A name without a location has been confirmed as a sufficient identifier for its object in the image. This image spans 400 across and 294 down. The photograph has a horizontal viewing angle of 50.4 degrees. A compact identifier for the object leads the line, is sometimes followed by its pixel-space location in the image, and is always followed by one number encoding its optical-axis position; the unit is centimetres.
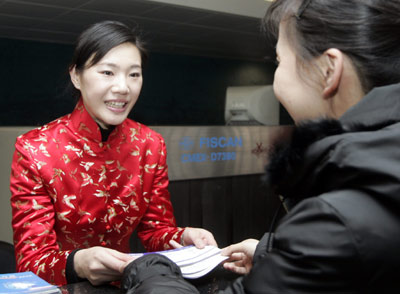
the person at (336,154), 55
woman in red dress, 146
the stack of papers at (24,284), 90
